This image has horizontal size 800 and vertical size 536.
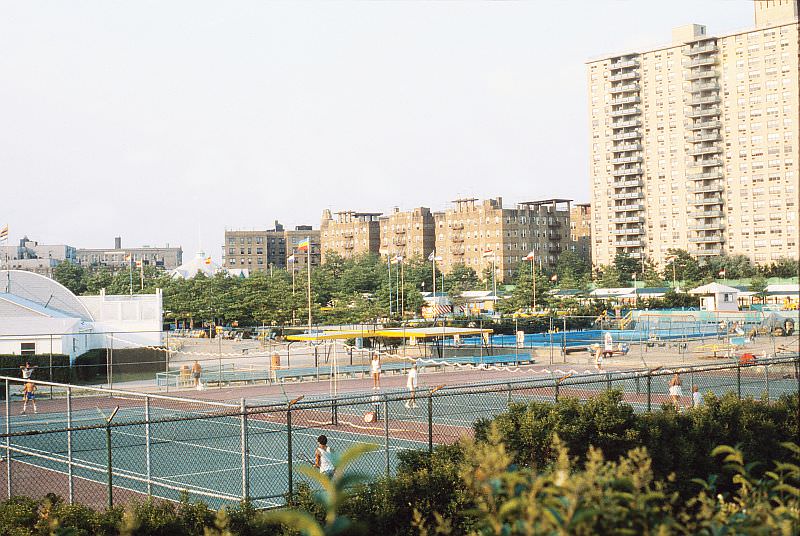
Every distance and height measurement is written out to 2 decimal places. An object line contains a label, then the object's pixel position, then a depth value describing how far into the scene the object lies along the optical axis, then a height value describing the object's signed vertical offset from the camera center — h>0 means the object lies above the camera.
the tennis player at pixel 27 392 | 34.34 -3.97
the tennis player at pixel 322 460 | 16.12 -3.18
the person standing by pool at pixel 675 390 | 26.77 -3.46
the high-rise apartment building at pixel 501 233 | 170.38 +7.64
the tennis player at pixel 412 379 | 34.34 -3.83
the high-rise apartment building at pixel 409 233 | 187.75 +8.82
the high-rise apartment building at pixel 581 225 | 190.00 +9.73
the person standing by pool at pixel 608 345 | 53.38 -4.21
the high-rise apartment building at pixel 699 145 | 136.12 +19.23
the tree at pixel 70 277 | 139.75 +1.11
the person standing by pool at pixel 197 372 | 42.81 -4.17
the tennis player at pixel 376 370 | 38.40 -3.81
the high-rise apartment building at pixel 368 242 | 199.75 +7.39
